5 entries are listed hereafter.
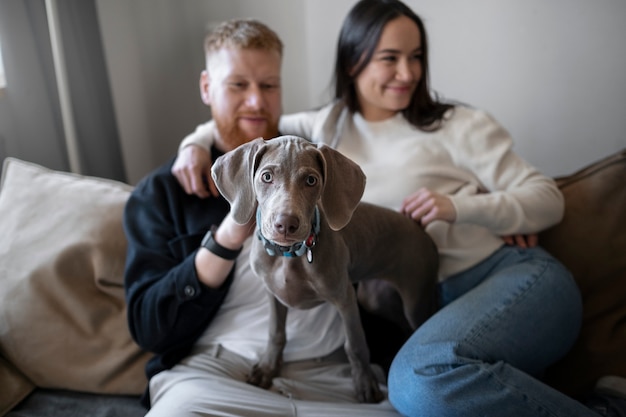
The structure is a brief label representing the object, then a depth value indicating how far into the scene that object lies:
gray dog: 0.81
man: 1.15
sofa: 1.39
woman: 1.05
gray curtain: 1.70
